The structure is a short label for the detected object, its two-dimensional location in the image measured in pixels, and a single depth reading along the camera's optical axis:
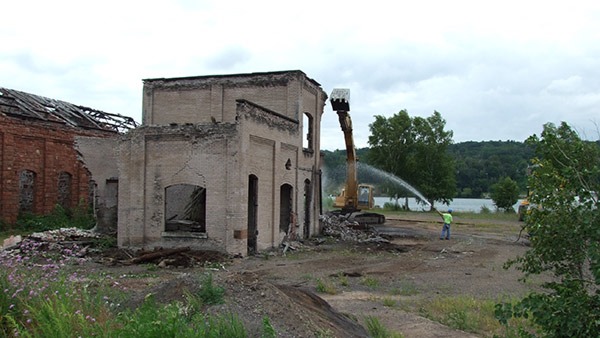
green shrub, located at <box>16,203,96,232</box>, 24.59
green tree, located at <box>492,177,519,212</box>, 55.09
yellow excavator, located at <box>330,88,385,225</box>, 25.80
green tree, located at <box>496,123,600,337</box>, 5.07
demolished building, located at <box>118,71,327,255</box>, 18.08
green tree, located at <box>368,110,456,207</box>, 55.72
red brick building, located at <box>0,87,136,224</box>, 24.61
